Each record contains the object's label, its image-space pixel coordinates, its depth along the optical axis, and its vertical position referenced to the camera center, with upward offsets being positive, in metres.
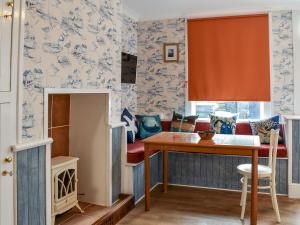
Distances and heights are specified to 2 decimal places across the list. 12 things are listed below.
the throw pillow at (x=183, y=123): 4.66 -0.11
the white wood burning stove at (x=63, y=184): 2.72 -0.64
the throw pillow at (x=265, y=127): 4.28 -0.16
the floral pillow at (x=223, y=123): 4.49 -0.11
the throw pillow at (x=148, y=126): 4.69 -0.16
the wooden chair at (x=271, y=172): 3.18 -0.60
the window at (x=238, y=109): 4.77 +0.11
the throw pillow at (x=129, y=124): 4.30 -0.13
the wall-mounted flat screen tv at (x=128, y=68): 4.71 +0.75
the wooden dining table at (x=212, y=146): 3.06 -0.31
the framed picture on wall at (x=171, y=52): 5.09 +1.06
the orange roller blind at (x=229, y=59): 4.67 +0.90
